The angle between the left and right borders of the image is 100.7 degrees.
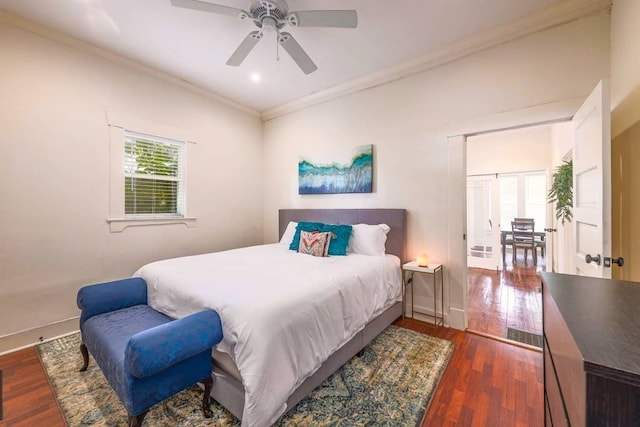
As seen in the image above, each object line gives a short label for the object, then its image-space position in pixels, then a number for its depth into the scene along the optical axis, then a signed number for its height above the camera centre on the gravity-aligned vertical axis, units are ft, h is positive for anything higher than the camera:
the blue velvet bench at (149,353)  4.23 -2.47
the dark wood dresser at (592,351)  1.58 -0.94
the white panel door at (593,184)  5.13 +0.65
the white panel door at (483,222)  17.69 -0.57
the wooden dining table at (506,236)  17.52 -1.52
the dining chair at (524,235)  16.70 -1.38
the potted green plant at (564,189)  10.14 +0.93
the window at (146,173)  9.57 +1.62
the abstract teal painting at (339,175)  11.05 +1.74
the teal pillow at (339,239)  9.53 -0.93
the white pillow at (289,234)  11.78 -0.90
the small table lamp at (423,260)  9.11 -1.62
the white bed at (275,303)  4.56 -1.96
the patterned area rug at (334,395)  5.16 -3.96
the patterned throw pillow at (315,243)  9.38 -1.07
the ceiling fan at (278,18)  5.92 +4.65
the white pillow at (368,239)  9.63 -0.95
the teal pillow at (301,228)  10.56 -0.60
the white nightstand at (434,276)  8.84 -2.22
